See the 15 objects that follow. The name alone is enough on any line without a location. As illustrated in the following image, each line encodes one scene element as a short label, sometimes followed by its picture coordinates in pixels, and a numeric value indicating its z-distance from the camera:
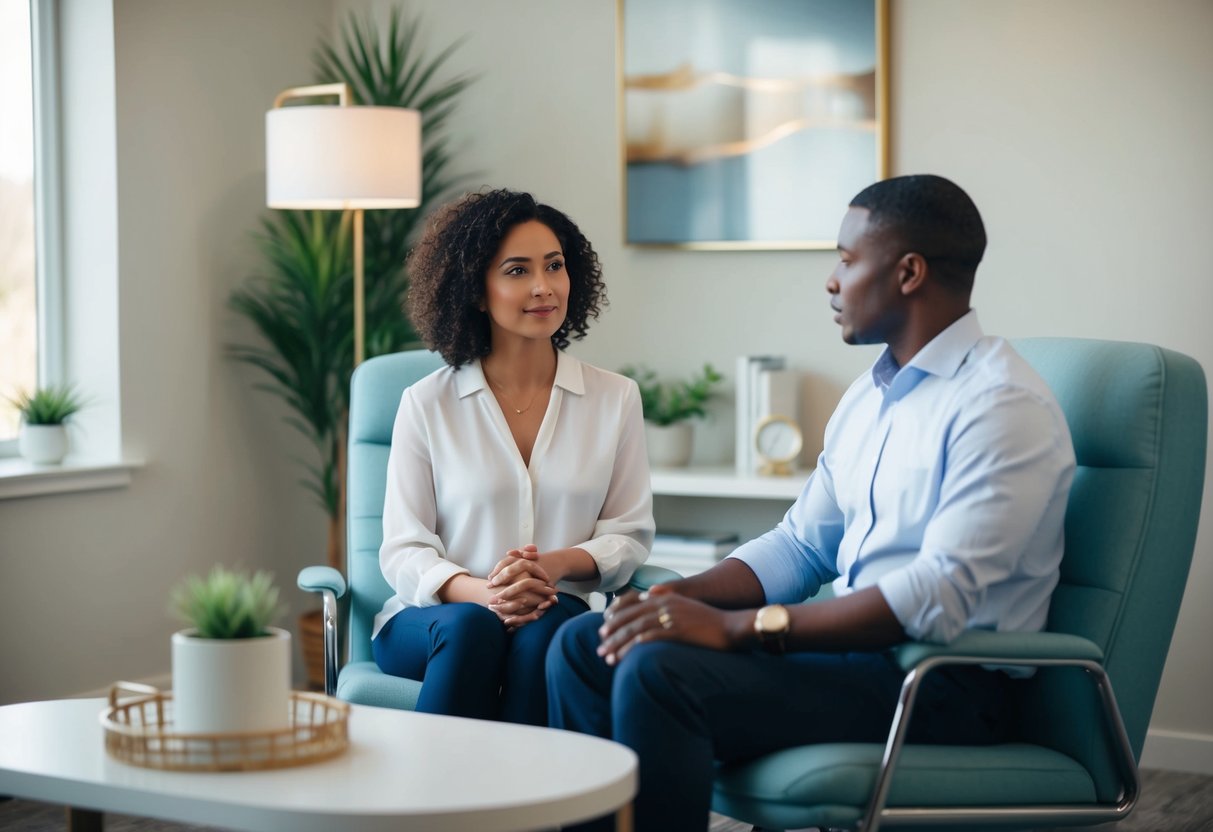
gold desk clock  3.75
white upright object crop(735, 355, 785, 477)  3.78
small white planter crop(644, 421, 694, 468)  3.92
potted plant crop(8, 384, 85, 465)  3.61
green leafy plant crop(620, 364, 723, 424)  3.93
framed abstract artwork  3.75
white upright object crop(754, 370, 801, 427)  3.75
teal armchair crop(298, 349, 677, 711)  2.62
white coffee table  1.52
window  3.70
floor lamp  3.57
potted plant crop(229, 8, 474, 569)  4.07
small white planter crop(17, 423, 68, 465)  3.61
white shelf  3.61
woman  2.50
